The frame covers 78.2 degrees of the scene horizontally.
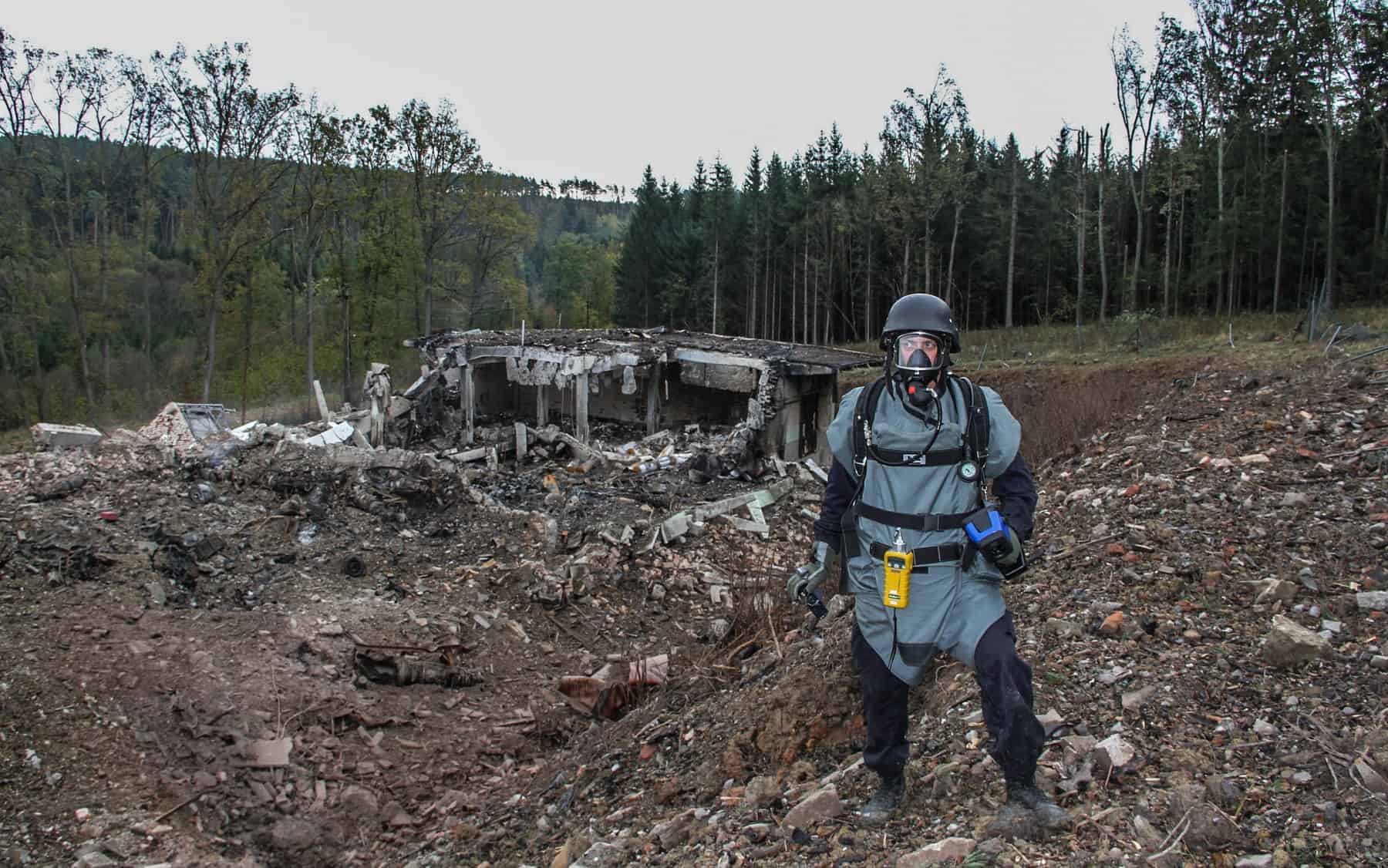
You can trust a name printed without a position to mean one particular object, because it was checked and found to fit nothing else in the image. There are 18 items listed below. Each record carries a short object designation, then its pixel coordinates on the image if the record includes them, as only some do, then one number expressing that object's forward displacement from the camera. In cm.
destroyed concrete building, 1501
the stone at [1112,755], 305
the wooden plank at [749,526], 1141
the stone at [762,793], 345
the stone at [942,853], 262
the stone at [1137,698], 347
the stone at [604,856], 340
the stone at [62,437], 1288
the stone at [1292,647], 360
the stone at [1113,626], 418
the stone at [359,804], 506
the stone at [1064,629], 425
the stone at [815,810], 313
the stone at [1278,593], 428
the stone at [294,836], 472
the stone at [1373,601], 402
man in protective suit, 274
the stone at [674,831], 338
